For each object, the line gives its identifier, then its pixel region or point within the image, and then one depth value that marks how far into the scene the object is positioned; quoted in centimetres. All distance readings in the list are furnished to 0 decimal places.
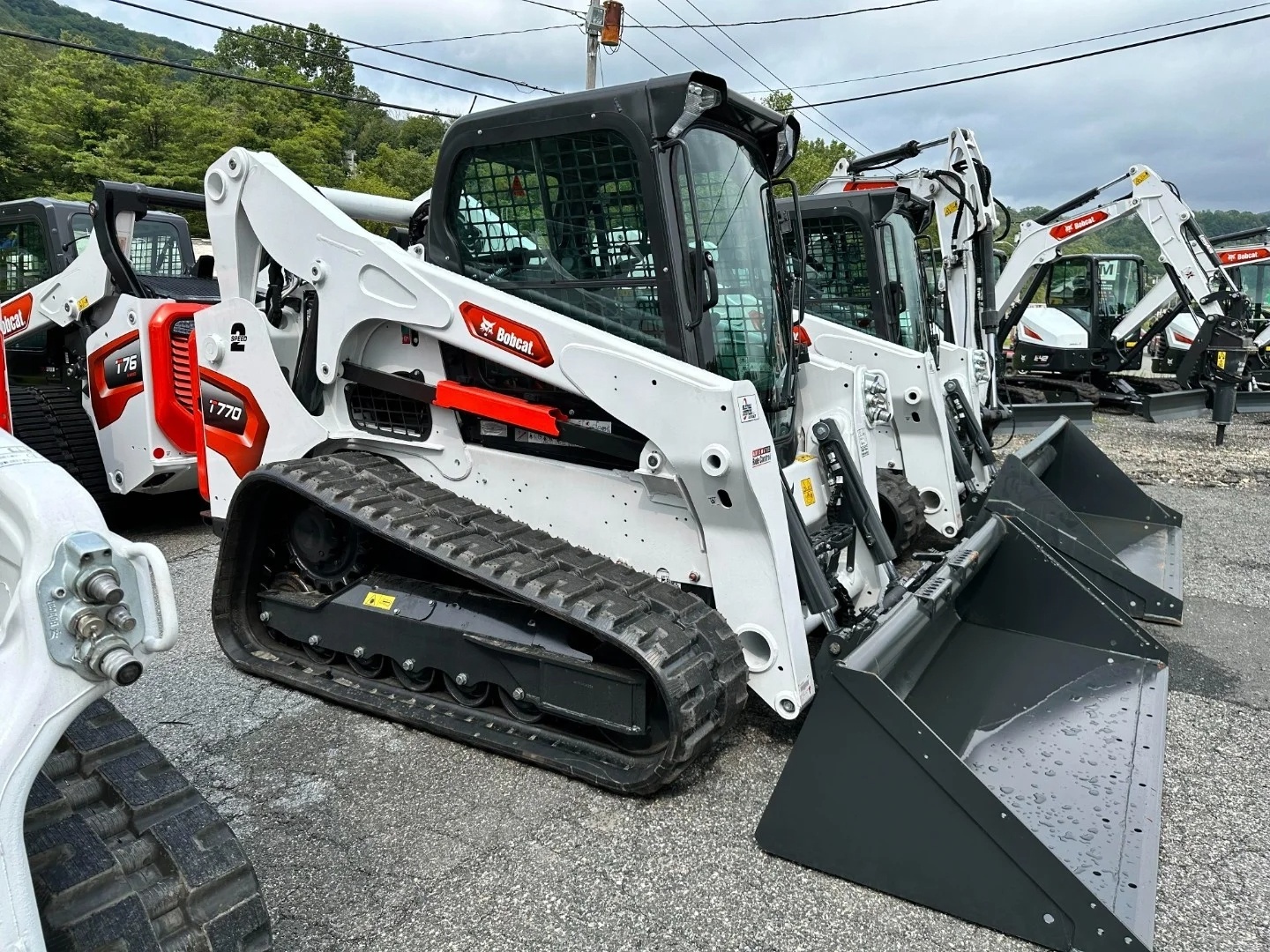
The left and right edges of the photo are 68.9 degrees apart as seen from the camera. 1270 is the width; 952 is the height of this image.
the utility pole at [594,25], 1825
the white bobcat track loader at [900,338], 662
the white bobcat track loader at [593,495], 327
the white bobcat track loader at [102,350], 636
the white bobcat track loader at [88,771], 138
